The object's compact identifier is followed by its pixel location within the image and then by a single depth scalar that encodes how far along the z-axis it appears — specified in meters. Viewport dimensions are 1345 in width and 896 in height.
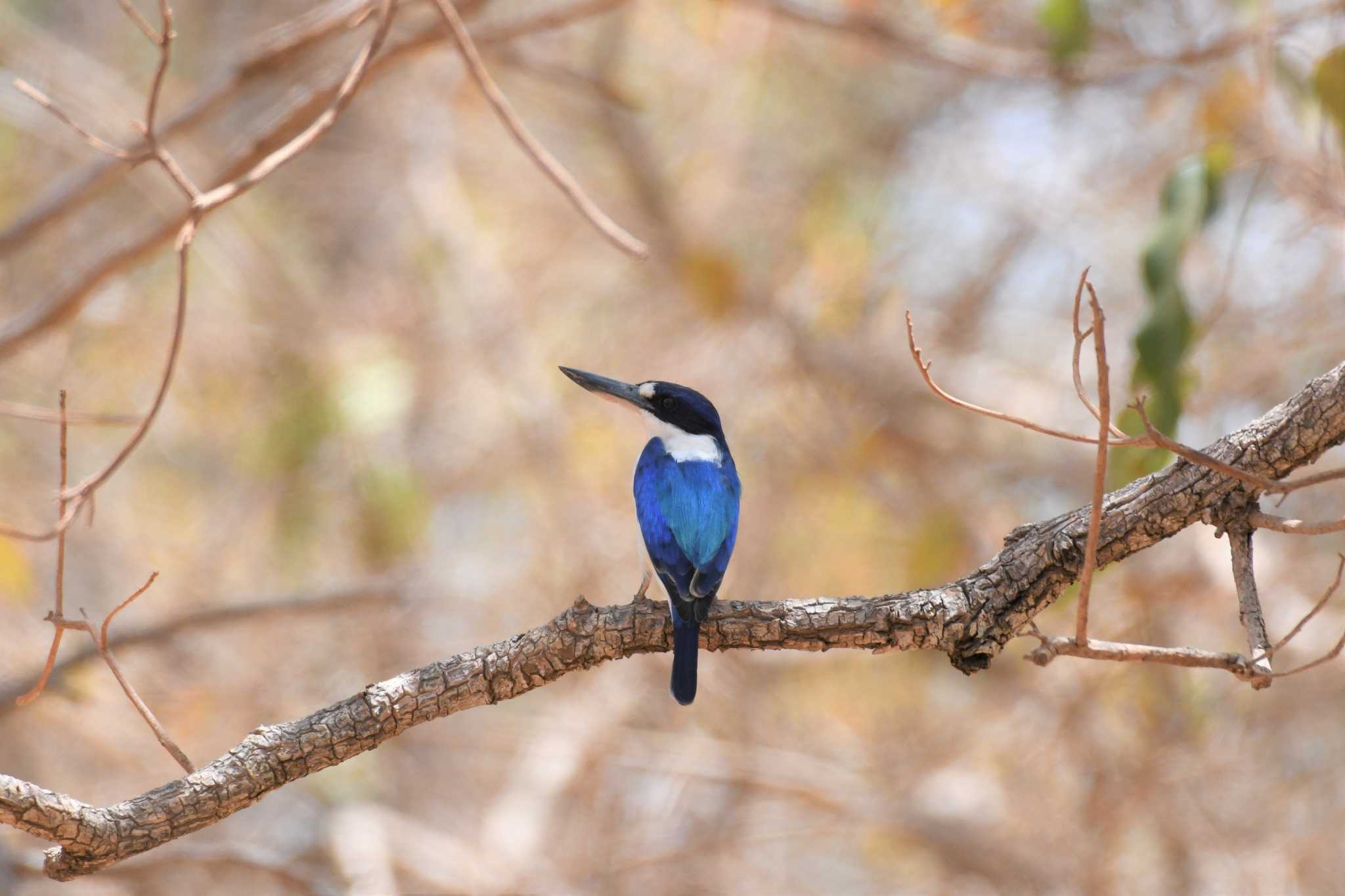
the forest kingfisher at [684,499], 6.23
